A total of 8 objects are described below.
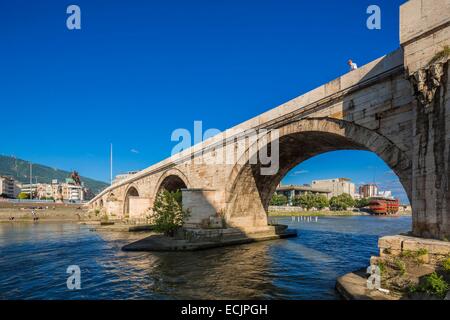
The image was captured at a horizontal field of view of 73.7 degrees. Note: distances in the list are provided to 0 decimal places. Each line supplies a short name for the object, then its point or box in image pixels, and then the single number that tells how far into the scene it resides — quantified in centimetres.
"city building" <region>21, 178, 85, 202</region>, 12938
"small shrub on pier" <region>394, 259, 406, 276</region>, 713
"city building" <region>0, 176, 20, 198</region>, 11494
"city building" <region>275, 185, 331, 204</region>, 10038
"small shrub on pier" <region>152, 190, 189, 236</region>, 2022
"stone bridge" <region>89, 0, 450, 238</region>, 774
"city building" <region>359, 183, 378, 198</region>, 15700
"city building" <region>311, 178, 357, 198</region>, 13012
